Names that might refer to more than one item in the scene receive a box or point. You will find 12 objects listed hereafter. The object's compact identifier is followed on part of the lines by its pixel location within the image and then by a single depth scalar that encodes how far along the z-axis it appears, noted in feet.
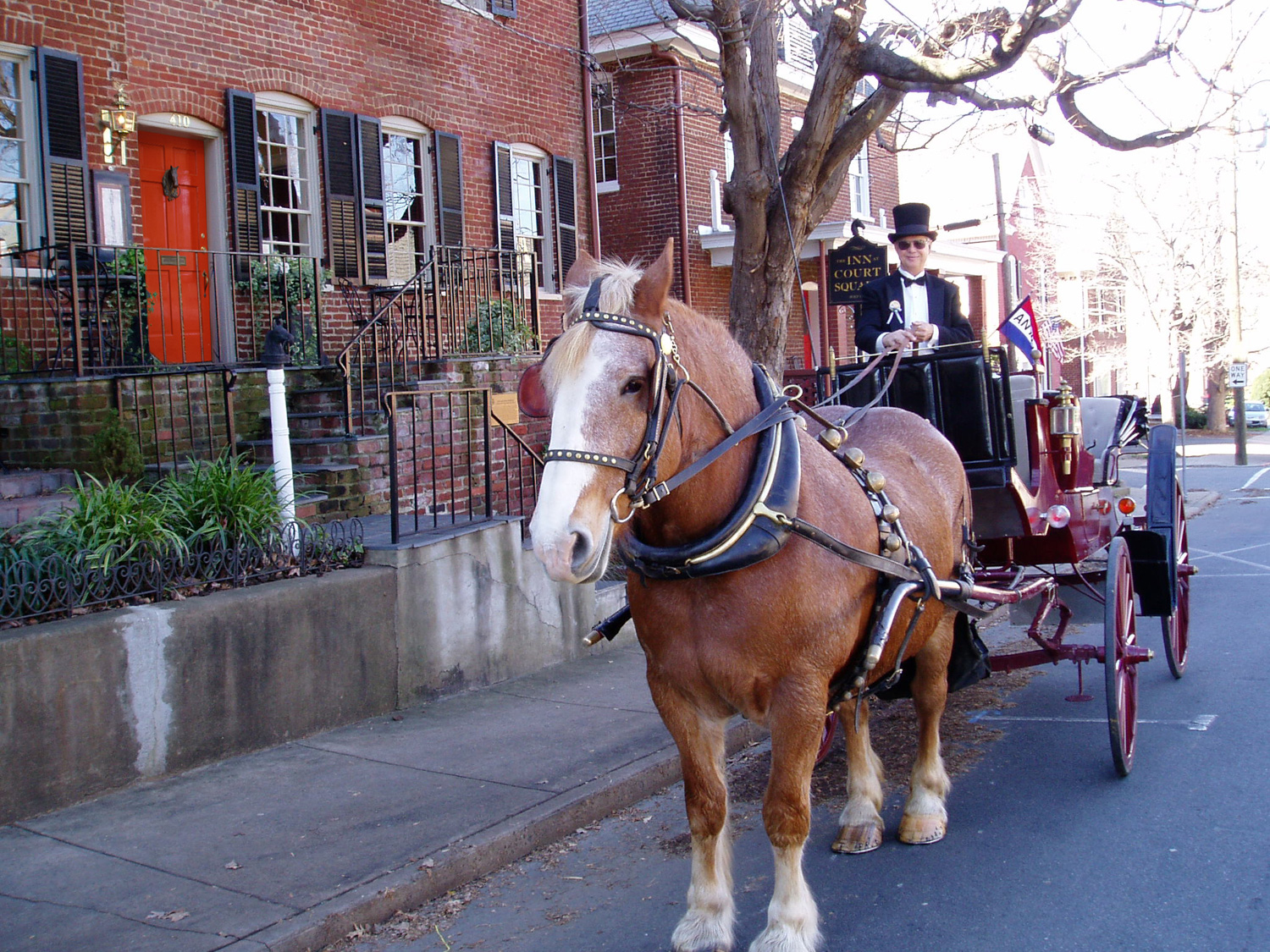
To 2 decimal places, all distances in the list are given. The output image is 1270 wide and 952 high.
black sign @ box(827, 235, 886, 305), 50.90
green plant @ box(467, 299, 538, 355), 36.37
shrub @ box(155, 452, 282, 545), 19.49
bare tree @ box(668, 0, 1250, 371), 27.68
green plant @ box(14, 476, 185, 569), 17.75
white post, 22.25
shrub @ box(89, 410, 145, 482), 23.45
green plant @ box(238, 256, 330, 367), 34.54
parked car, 129.18
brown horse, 9.65
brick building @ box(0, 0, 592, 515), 30.12
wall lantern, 32.22
